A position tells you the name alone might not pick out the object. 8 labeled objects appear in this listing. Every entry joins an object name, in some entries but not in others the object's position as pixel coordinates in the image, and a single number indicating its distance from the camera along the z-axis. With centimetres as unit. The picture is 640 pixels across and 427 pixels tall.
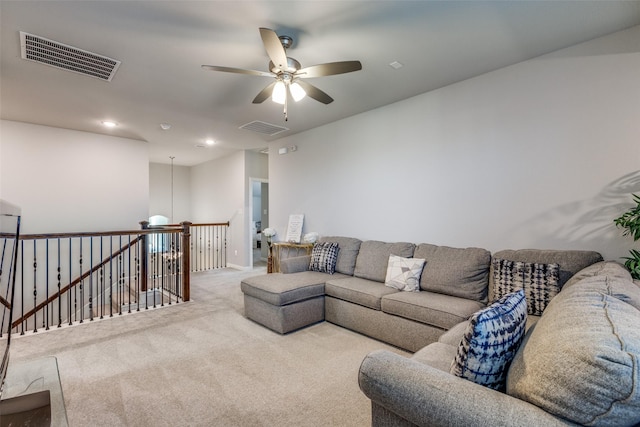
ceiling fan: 212
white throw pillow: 308
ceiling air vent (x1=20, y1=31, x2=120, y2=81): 247
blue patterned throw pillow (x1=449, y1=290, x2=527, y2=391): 113
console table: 497
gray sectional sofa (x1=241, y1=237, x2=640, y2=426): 79
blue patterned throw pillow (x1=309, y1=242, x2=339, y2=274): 392
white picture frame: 519
